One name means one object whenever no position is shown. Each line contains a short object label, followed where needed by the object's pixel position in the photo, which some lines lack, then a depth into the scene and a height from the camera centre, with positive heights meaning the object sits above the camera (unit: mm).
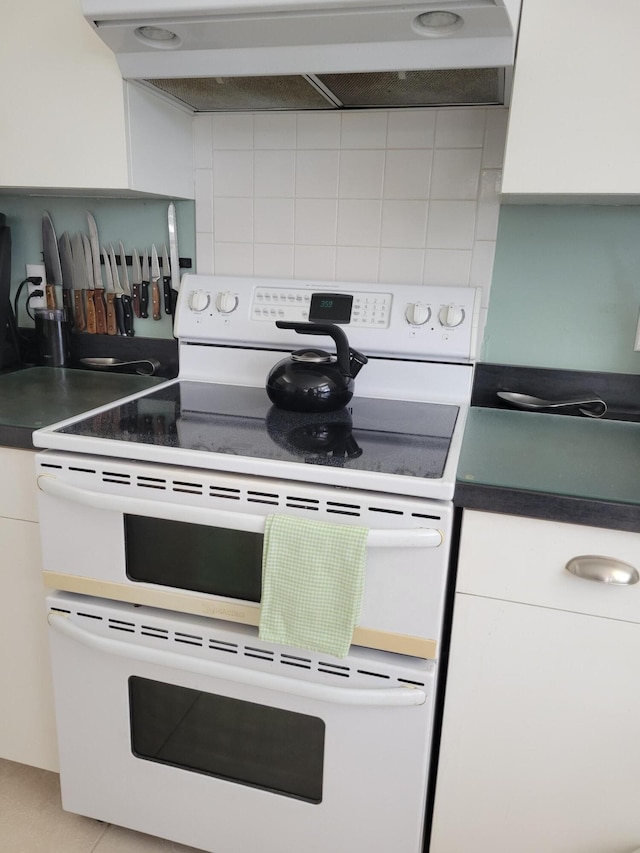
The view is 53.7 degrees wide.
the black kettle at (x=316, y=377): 1308 -205
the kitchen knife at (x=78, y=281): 1763 -39
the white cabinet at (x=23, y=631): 1289 -783
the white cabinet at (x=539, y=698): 1022 -688
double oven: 1041 -634
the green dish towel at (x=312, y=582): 995 -478
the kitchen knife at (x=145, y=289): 1727 -52
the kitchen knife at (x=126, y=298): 1748 -79
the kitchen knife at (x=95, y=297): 1753 -80
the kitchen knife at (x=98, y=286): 1729 -50
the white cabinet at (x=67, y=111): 1326 +331
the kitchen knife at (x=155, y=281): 1715 -29
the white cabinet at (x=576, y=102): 1084 +319
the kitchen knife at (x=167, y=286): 1724 -41
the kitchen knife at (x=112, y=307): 1752 -105
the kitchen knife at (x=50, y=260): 1737 +16
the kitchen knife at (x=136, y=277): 1720 -21
